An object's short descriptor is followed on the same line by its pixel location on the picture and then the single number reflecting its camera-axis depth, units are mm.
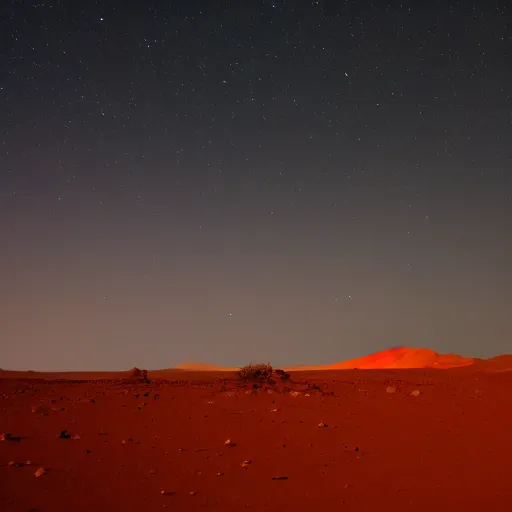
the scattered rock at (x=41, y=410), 10391
